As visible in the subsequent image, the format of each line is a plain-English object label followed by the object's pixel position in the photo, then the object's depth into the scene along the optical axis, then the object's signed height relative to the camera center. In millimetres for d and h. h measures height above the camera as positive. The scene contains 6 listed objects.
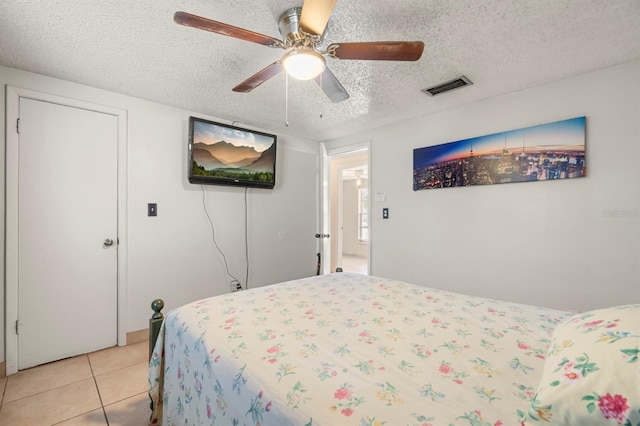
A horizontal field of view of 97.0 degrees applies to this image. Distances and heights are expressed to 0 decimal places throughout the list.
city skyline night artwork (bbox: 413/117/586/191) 2131 +491
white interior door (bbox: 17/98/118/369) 2104 -130
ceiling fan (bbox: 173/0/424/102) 1202 +827
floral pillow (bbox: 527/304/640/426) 505 -334
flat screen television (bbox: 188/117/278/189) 2752 +625
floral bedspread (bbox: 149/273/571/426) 731 -489
